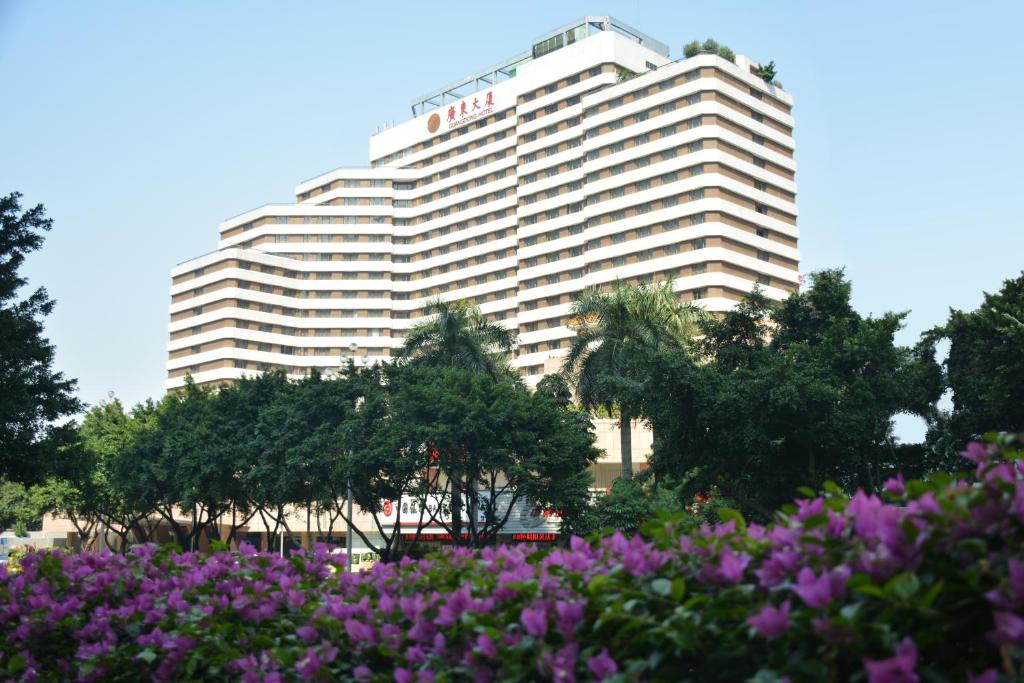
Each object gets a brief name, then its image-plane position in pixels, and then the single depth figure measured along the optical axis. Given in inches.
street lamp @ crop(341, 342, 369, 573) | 1605.6
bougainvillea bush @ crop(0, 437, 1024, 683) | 126.1
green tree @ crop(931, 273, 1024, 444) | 1275.8
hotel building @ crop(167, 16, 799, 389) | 3678.6
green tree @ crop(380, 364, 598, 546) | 1520.7
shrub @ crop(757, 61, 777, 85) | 3905.0
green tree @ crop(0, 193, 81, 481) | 1159.0
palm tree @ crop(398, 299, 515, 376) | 1827.1
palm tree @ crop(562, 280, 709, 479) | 1716.3
